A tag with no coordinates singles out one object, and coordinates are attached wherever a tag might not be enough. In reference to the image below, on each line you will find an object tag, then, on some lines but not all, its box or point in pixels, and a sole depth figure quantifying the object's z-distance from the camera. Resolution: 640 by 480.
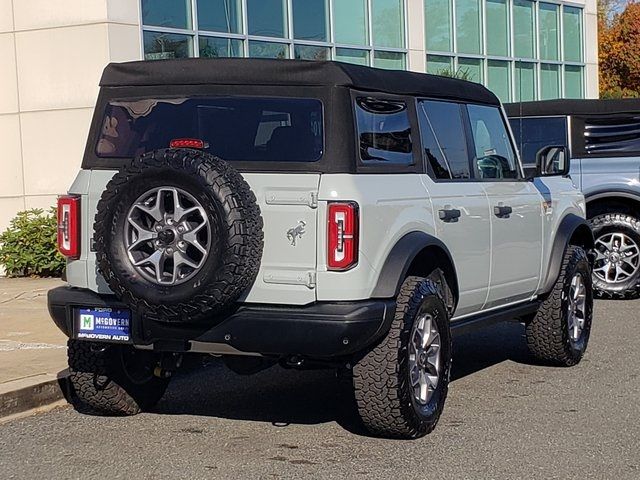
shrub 14.49
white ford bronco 5.88
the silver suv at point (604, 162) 12.34
